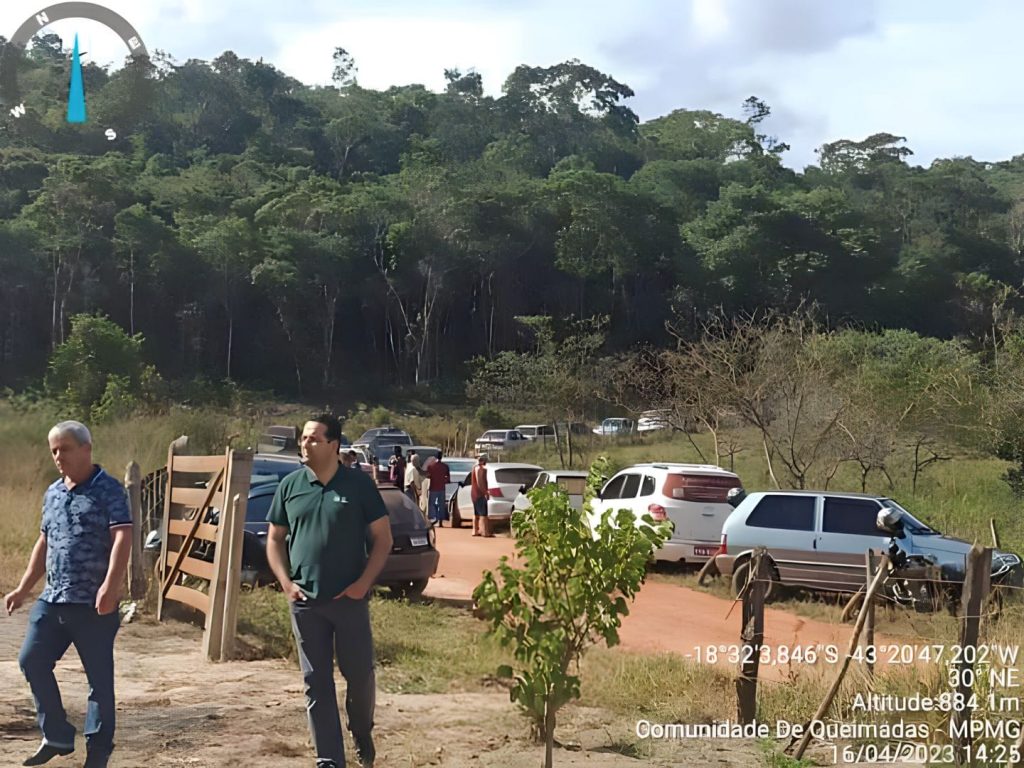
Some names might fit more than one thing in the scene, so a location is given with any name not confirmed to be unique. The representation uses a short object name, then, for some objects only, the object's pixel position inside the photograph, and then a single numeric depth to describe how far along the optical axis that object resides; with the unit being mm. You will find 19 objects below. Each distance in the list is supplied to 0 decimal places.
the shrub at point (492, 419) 61375
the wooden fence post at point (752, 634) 7984
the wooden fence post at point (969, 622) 7000
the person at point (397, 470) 28953
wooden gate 10633
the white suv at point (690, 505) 18531
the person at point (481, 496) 26266
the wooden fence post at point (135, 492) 12636
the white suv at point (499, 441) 47425
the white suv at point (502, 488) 26766
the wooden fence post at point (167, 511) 13348
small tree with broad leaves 6828
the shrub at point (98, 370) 34375
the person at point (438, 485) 26923
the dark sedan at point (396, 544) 13992
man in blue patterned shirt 6547
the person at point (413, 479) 26406
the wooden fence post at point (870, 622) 7714
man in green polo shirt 6527
